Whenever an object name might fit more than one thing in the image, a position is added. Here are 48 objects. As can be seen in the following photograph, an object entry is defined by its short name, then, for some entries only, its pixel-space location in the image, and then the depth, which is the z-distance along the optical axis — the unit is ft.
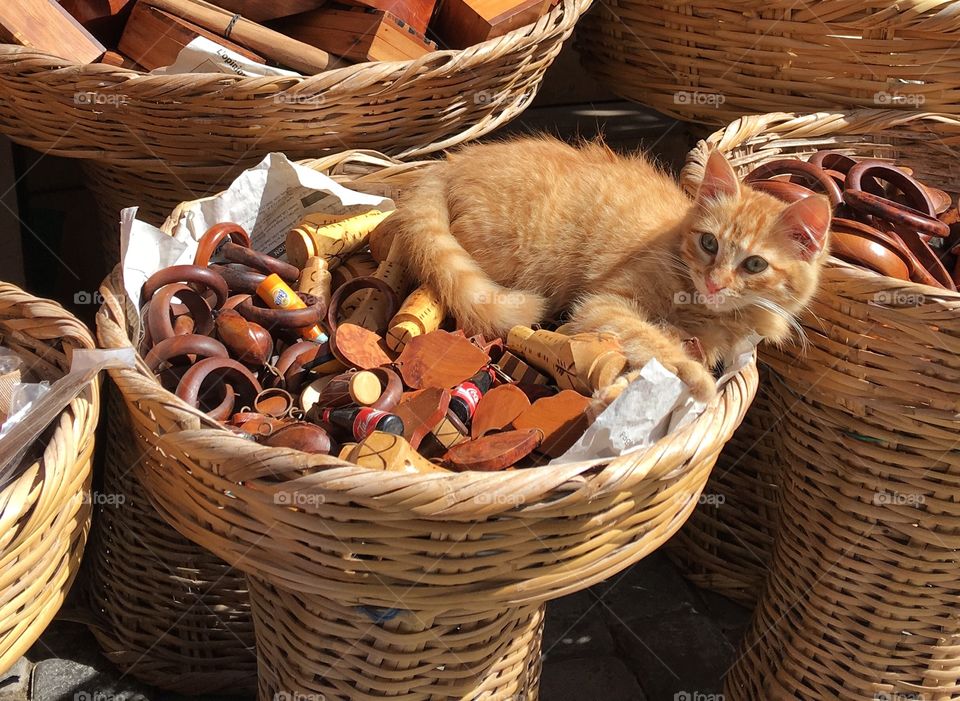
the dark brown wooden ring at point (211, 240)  5.23
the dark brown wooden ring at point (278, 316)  5.01
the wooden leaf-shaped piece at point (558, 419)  4.28
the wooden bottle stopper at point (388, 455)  3.74
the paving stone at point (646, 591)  6.85
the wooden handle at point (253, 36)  6.28
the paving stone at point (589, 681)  6.14
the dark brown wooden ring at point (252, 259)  5.41
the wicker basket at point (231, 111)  5.35
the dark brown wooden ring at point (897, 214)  5.25
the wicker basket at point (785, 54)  6.34
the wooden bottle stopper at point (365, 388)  4.46
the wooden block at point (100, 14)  6.47
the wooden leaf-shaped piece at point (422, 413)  4.36
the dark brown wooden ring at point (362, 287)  5.36
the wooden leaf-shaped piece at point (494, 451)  4.03
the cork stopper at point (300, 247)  5.62
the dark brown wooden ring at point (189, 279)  4.83
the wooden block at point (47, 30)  5.75
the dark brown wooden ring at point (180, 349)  4.53
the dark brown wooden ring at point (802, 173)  5.46
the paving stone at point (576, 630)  6.47
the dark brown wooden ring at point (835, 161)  5.90
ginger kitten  4.96
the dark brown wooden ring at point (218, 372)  4.35
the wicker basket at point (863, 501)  4.44
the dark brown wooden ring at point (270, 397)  4.60
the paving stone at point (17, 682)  5.79
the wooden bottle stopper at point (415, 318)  5.05
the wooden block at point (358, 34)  6.32
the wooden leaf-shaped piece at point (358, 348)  4.84
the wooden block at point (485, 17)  6.59
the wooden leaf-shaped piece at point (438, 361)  4.77
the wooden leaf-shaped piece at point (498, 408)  4.50
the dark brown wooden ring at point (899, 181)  5.57
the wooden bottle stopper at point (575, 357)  4.56
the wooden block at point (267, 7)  6.55
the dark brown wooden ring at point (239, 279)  5.24
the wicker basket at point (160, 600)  5.60
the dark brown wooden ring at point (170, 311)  4.66
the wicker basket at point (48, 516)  3.41
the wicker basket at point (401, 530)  3.40
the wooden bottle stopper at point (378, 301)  5.31
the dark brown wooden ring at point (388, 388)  4.45
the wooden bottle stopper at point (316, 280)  5.41
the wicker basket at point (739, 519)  6.47
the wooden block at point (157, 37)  6.19
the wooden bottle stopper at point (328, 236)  5.64
